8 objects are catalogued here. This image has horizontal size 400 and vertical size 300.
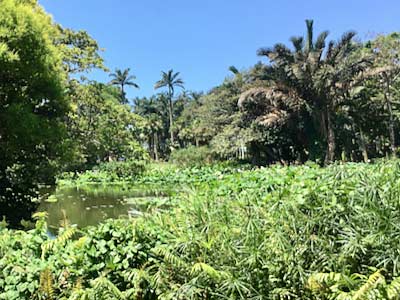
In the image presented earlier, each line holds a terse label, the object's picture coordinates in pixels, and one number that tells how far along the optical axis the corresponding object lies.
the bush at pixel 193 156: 30.67
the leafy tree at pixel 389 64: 23.22
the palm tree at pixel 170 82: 53.31
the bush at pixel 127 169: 22.61
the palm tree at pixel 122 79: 51.72
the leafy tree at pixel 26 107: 7.27
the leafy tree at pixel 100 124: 17.50
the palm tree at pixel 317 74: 20.61
